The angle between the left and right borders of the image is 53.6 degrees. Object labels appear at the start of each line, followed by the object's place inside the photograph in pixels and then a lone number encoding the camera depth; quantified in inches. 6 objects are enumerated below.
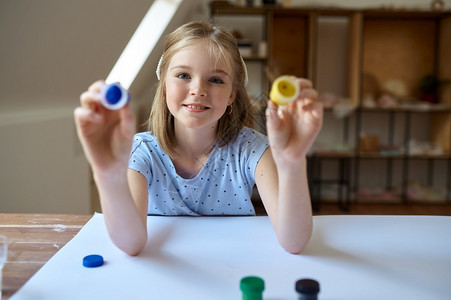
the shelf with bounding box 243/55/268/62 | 164.4
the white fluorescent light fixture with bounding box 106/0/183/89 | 142.2
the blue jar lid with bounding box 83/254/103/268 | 36.1
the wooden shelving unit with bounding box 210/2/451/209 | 177.5
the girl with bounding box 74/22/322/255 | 36.2
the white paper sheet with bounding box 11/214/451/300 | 32.2
